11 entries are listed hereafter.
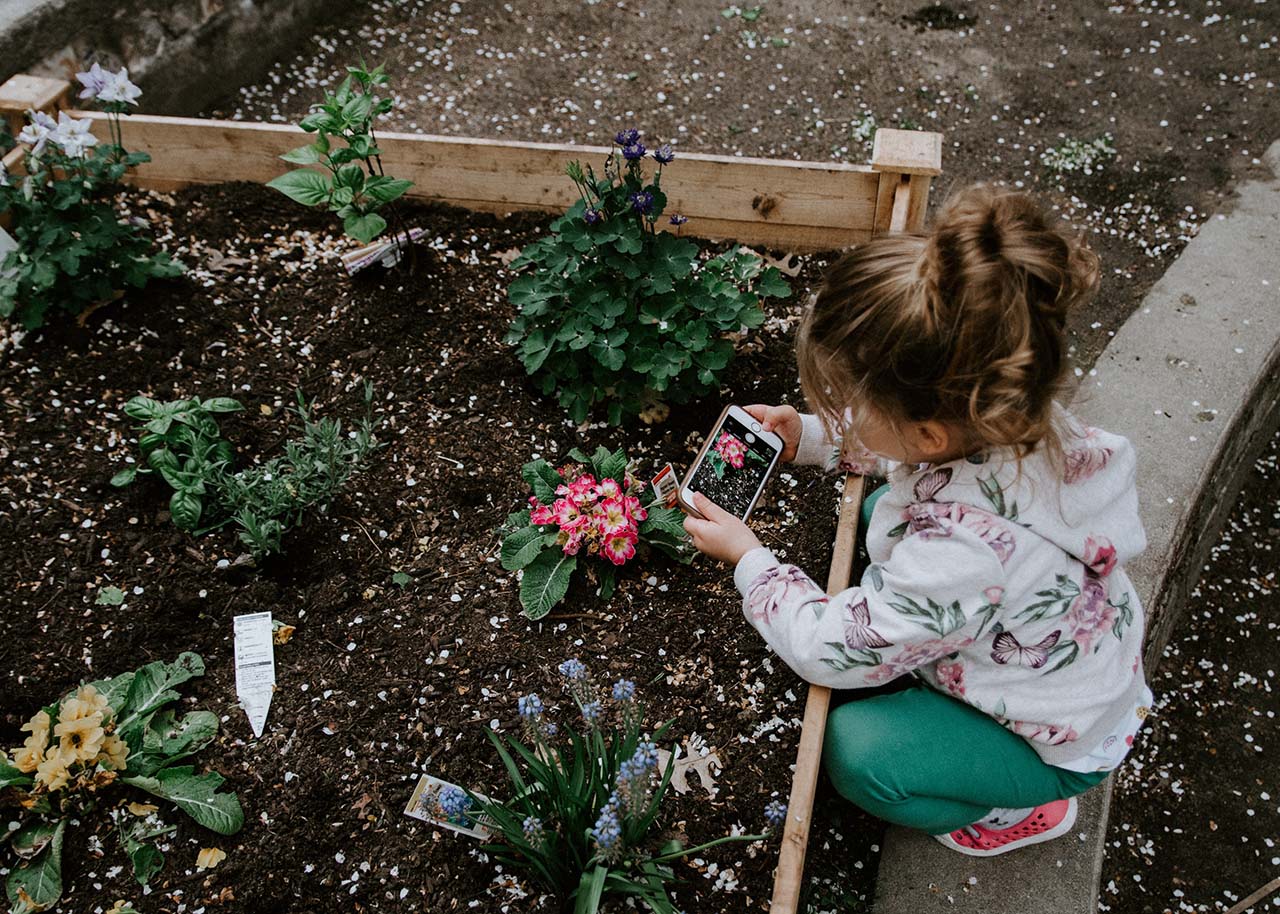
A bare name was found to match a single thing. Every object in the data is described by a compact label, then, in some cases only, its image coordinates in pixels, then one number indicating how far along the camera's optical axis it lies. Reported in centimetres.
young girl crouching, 146
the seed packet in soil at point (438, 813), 177
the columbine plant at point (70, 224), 254
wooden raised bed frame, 280
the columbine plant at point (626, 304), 235
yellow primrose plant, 183
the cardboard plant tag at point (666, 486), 233
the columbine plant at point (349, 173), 248
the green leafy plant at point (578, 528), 215
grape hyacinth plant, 159
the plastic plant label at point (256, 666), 208
